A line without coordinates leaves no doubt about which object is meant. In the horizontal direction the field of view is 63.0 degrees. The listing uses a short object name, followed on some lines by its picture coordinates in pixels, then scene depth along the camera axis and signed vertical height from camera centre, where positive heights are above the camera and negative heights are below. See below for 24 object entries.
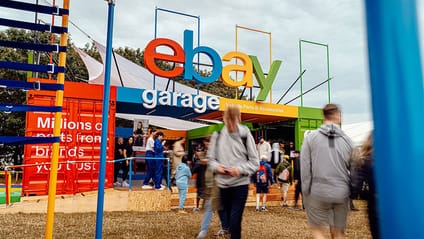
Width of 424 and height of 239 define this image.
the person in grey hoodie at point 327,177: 3.34 -0.21
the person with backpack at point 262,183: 10.20 -0.81
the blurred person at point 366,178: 3.12 -0.20
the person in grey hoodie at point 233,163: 3.74 -0.09
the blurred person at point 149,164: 10.58 -0.30
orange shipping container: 9.86 +0.39
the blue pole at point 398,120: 0.63 +0.07
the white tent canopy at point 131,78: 16.12 +3.67
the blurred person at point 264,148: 11.91 +0.26
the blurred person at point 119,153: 11.30 +0.03
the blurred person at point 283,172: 10.96 -0.52
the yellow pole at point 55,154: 3.63 -0.01
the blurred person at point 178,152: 9.65 +0.07
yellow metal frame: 15.89 +5.99
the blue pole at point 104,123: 3.90 +0.35
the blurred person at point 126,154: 11.34 +0.00
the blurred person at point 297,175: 9.60 -0.56
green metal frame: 16.58 +4.49
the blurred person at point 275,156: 13.59 -0.02
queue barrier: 8.38 -0.67
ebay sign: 13.20 +3.70
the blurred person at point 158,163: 10.38 -0.26
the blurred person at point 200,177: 4.86 -0.33
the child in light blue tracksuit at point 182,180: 9.45 -0.69
